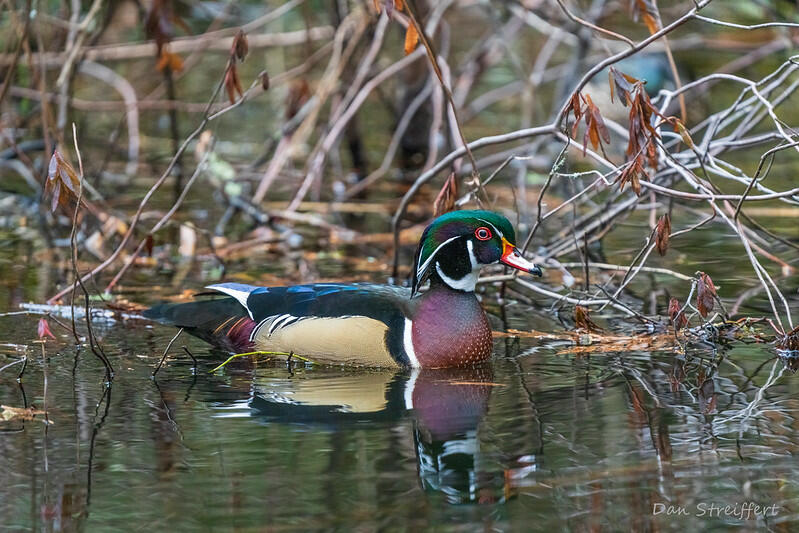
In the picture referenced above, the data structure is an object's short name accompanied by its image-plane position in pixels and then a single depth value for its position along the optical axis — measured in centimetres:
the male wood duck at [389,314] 1318
